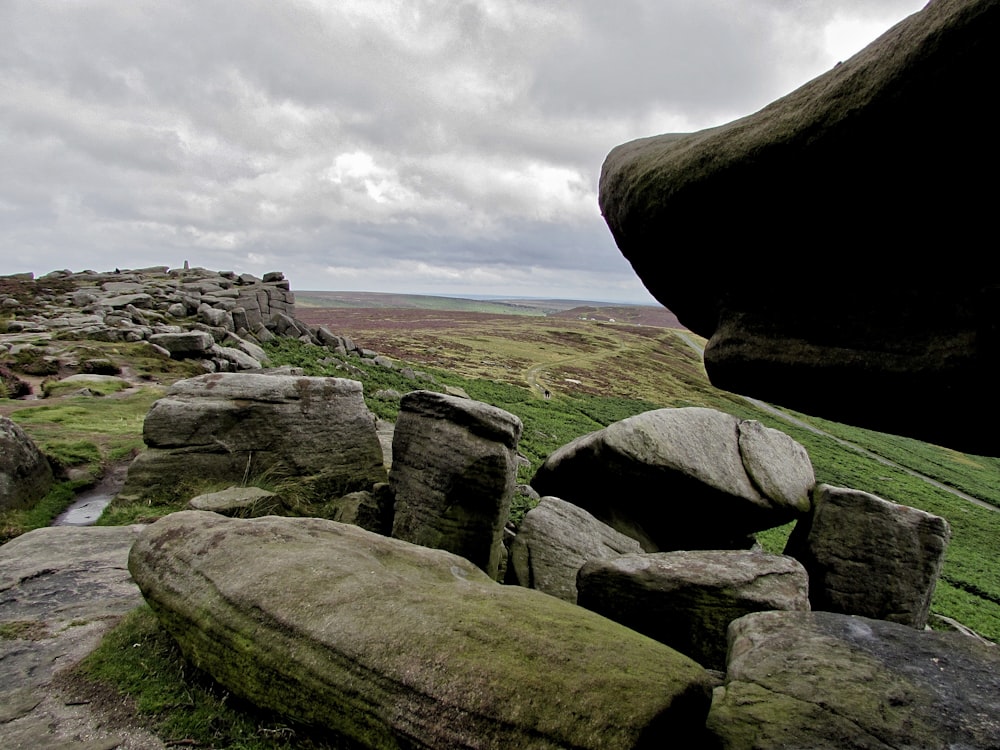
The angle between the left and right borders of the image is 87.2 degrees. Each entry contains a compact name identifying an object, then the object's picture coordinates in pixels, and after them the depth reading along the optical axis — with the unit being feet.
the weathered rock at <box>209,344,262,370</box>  86.22
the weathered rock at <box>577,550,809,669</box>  29.66
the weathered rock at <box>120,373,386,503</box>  39.78
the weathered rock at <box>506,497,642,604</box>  38.47
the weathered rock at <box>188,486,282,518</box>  35.01
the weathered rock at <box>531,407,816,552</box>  47.09
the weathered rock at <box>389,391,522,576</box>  39.01
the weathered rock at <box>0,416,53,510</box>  34.53
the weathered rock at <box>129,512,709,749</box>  15.40
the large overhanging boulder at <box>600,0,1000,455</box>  13.69
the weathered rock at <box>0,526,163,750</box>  16.44
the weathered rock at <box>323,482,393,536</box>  40.47
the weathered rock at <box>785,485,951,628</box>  40.01
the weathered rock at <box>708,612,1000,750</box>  16.24
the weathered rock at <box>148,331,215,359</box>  84.33
